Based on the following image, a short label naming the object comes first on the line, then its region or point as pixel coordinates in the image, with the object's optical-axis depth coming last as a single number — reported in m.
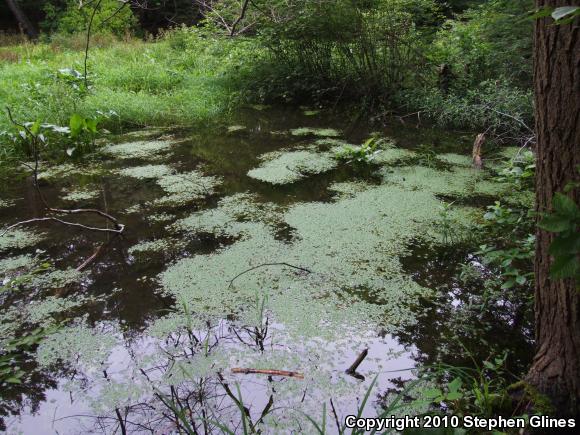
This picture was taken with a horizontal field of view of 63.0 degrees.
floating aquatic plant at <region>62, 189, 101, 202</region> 3.20
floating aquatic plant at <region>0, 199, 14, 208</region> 3.13
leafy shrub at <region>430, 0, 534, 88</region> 4.24
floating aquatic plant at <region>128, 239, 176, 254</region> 2.46
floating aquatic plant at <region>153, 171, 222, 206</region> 3.11
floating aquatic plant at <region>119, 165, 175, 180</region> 3.58
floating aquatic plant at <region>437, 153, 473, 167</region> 3.62
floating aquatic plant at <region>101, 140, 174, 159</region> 4.10
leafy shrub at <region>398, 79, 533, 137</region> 4.01
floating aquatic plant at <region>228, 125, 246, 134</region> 4.90
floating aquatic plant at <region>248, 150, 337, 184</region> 3.47
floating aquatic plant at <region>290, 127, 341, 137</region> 4.63
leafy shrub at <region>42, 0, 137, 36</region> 11.27
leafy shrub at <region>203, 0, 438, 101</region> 4.99
